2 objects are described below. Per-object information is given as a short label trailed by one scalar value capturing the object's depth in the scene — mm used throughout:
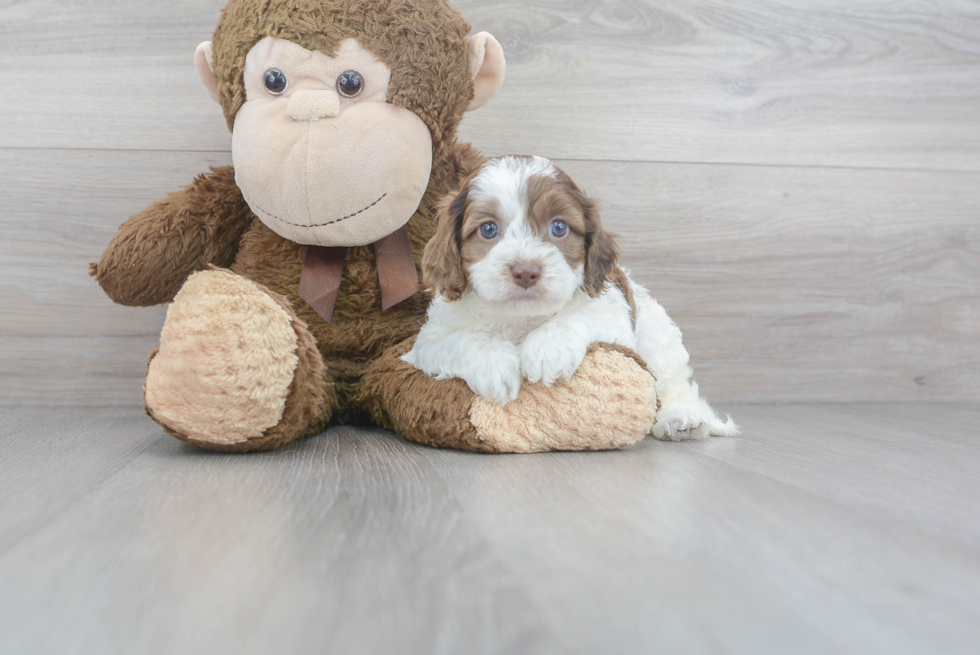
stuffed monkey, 966
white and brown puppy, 1015
